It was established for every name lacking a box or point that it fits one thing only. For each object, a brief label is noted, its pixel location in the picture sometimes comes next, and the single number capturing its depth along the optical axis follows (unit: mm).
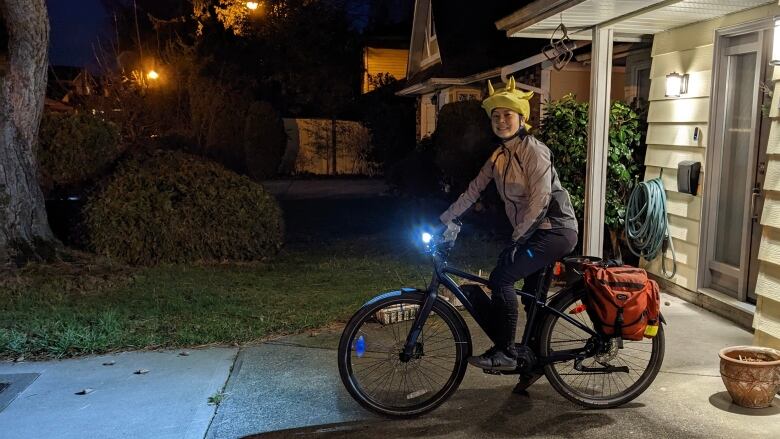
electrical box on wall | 6234
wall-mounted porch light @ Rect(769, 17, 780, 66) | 4633
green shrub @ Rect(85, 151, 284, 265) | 8055
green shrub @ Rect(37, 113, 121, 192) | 8445
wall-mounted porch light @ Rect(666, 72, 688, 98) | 6473
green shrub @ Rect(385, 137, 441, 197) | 12984
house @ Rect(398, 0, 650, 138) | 10148
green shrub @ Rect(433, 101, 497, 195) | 10336
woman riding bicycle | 3986
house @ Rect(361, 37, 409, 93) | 26203
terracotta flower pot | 4035
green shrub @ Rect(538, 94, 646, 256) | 7330
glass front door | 5660
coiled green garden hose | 6734
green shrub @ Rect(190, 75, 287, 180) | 19078
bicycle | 4105
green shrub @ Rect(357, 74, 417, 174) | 21078
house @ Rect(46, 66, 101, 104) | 16453
